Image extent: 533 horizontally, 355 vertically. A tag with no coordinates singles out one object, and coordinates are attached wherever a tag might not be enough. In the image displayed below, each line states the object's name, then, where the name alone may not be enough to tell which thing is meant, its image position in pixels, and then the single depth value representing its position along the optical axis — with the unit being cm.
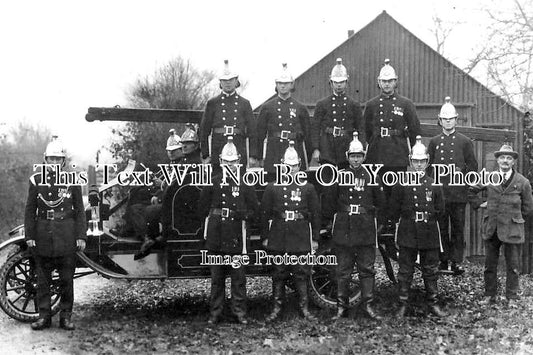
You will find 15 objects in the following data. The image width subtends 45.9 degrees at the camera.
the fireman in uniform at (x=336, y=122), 766
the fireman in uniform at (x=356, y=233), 716
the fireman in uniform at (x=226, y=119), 755
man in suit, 810
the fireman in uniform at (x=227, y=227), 705
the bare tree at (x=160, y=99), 1677
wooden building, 1373
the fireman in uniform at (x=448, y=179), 793
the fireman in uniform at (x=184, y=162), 727
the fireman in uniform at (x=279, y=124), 763
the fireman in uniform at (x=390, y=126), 778
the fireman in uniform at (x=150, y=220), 732
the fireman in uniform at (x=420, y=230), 728
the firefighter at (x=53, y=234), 680
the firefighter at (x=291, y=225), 710
